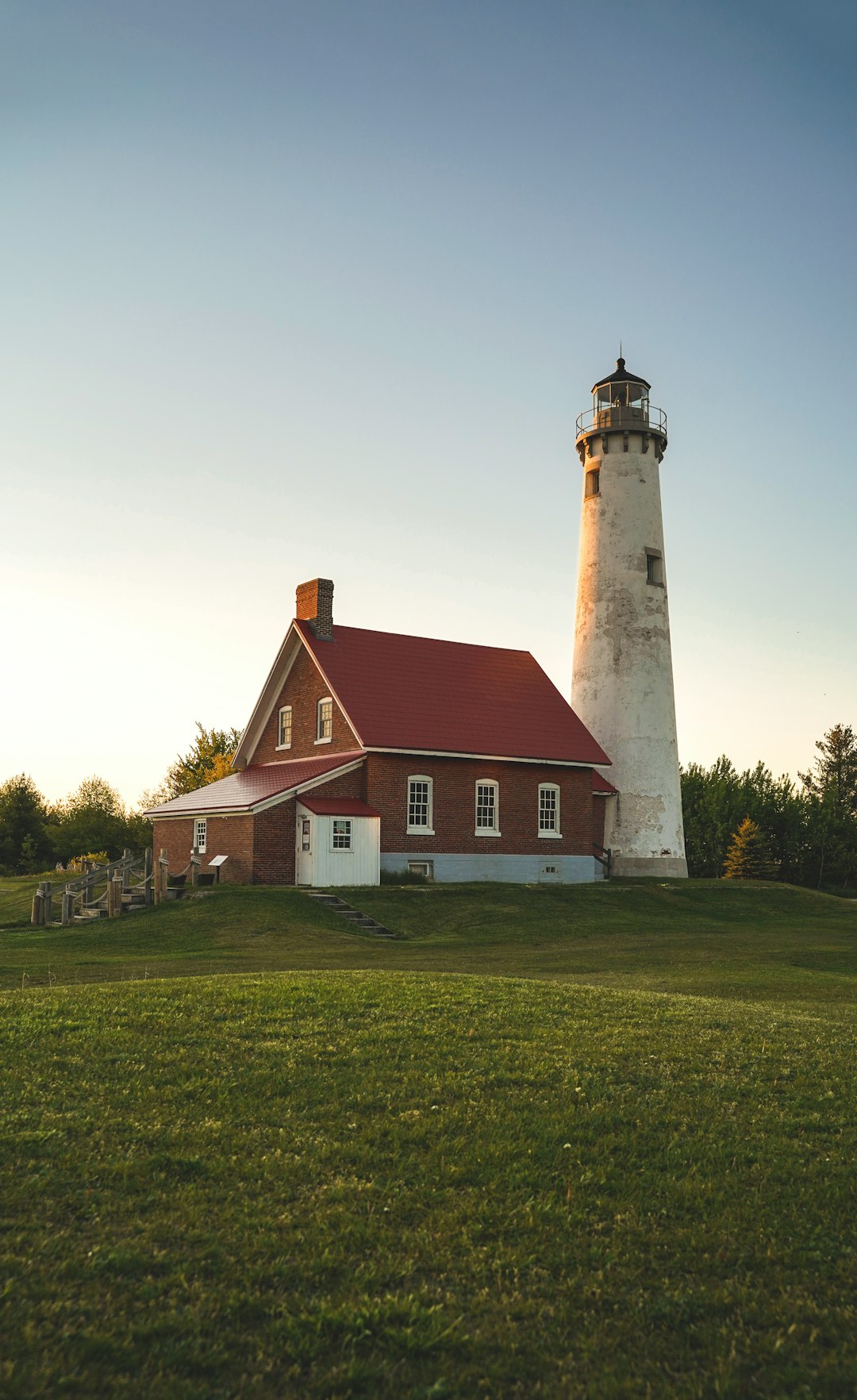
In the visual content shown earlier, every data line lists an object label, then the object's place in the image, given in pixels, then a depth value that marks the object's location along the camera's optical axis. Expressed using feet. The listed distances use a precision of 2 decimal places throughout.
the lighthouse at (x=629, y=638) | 138.92
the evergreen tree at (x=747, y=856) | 188.75
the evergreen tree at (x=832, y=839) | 212.84
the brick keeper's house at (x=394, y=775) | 109.91
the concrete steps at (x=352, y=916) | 88.93
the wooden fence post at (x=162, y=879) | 103.76
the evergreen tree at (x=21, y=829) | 209.67
